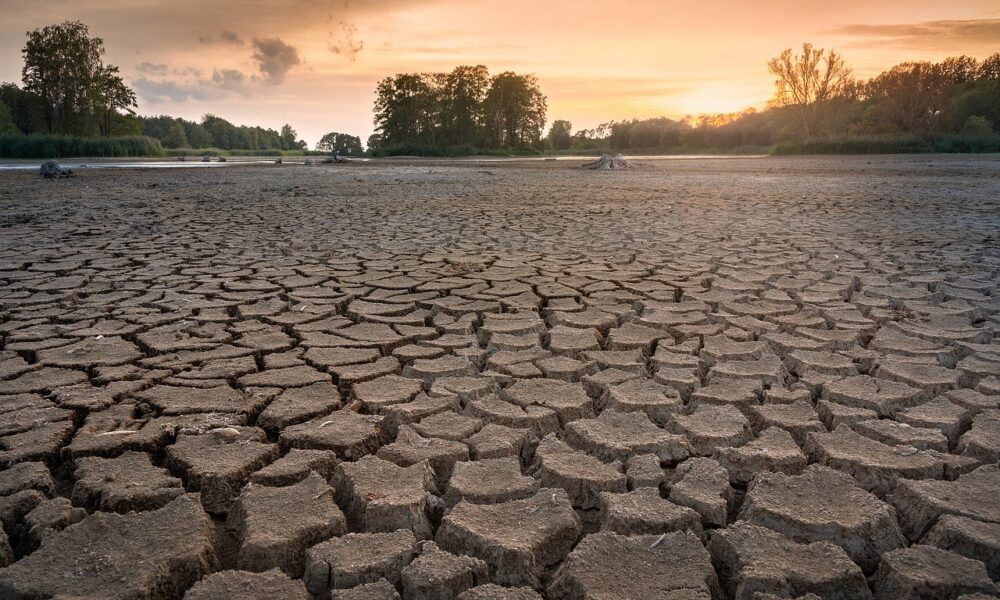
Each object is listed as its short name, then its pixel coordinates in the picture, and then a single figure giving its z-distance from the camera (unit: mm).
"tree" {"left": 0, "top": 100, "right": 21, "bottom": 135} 40594
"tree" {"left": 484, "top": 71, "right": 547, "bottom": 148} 55762
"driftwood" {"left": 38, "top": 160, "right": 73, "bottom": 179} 12883
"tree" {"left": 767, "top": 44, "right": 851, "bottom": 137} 40281
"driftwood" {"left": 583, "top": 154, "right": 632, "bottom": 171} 20031
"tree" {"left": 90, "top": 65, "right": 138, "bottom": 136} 39219
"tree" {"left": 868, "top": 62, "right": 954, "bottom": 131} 37375
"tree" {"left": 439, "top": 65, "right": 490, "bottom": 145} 54094
